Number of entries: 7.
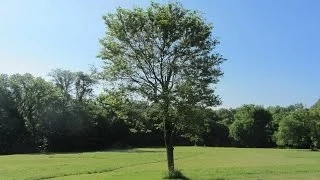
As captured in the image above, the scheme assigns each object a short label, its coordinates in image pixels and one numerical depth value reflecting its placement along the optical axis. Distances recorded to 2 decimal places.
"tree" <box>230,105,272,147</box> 69.61
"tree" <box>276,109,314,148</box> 56.46
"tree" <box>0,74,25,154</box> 55.32
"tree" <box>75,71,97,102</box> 69.27
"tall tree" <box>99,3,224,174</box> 17.79
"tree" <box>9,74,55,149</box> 56.94
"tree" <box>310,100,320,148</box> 55.93
